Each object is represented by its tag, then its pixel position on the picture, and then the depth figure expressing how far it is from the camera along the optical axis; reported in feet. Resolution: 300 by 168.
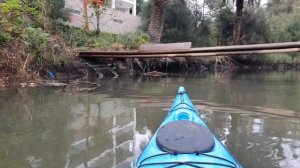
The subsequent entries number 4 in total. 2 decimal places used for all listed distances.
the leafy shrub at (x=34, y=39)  24.37
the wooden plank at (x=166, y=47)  23.86
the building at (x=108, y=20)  44.70
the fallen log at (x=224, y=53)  18.98
